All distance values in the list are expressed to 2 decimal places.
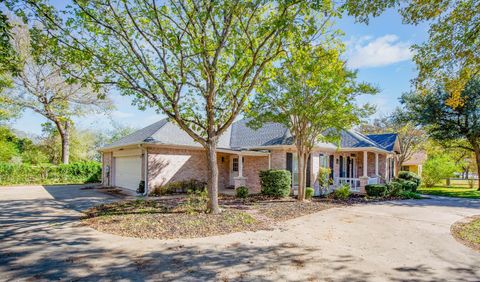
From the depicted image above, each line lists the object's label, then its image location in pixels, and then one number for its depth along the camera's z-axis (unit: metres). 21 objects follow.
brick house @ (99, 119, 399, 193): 15.29
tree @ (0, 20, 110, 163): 22.43
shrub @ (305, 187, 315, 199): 14.28
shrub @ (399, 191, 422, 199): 16.31
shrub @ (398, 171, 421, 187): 23.22
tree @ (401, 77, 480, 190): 21.87
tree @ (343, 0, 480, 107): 7.89
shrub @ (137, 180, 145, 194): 14.91
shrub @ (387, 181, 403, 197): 16.56
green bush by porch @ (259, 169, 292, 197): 14.15
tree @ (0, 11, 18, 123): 4.40
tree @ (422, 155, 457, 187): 26.21
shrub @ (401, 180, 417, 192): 18.53
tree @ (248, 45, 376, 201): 11.05
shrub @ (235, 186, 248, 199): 14.37
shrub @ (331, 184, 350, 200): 15.17
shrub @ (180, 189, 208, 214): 9.99
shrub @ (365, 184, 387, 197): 15.95
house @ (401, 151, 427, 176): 37.28
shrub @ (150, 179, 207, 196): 14.95
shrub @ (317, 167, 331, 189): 16.72
